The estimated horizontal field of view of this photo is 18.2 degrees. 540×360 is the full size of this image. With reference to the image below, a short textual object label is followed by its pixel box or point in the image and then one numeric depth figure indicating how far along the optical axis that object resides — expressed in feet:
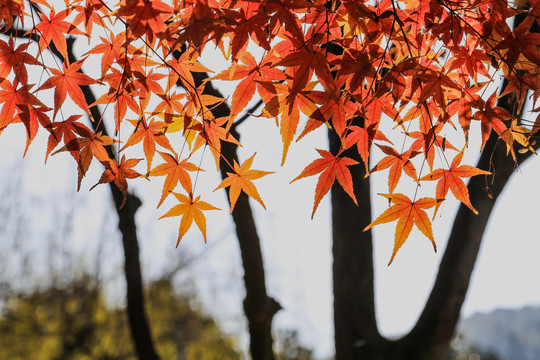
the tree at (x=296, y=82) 4.67
